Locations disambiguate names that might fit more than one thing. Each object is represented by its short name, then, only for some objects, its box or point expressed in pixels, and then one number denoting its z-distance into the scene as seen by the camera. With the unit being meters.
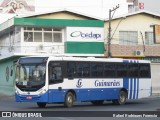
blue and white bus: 22.75
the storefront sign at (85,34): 45.41
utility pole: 42.67
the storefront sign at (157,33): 31.45
